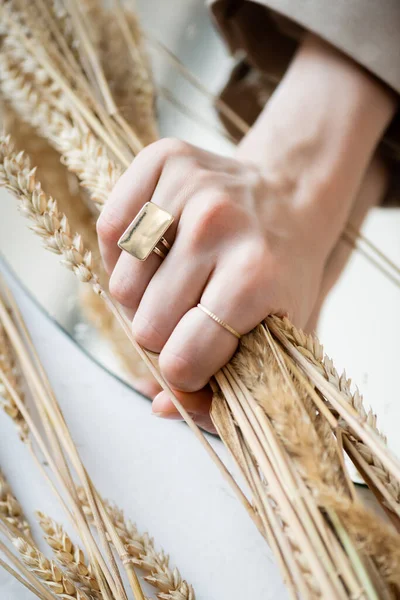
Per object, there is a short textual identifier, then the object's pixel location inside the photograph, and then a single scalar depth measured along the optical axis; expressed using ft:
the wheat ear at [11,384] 1.46
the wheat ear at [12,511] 1.34
